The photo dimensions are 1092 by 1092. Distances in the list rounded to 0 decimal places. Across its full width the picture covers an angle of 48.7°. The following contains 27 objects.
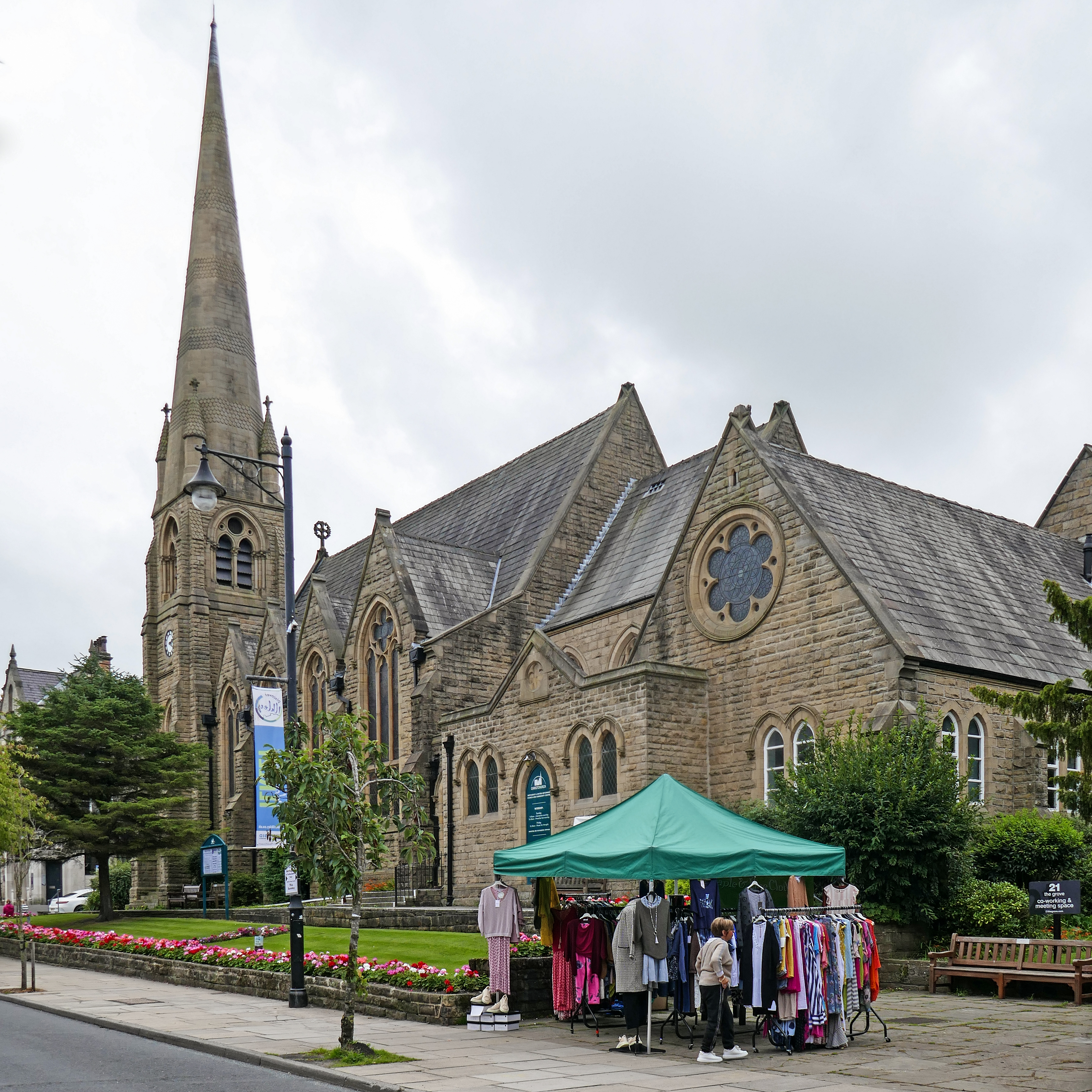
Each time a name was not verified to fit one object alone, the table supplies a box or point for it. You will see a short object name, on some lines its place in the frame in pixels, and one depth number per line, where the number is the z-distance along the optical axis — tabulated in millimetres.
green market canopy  13492
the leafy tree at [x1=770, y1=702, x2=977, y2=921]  19062
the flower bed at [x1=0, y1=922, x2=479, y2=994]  16188
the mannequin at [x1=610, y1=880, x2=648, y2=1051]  13680
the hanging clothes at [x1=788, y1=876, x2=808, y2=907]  17000
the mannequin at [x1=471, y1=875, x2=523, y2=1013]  15070
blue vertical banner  27156
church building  23656
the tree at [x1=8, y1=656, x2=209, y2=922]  35719
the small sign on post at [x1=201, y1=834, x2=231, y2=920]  34844
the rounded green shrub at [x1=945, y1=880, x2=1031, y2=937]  18969
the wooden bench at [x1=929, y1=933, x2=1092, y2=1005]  16188
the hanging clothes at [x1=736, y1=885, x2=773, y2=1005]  13797
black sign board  16703
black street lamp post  17203
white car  56594
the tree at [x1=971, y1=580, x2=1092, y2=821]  16141
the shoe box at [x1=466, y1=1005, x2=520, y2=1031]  14992
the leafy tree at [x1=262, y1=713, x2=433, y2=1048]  13805
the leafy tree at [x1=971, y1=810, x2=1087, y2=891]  20562
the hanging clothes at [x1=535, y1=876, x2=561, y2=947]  15516
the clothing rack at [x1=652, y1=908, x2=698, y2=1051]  14531
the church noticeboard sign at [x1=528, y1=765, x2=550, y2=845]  28188
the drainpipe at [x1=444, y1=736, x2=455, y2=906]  30969
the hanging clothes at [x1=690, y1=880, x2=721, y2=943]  14867
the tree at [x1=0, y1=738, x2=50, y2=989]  26859
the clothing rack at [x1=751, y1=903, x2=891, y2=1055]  13719
